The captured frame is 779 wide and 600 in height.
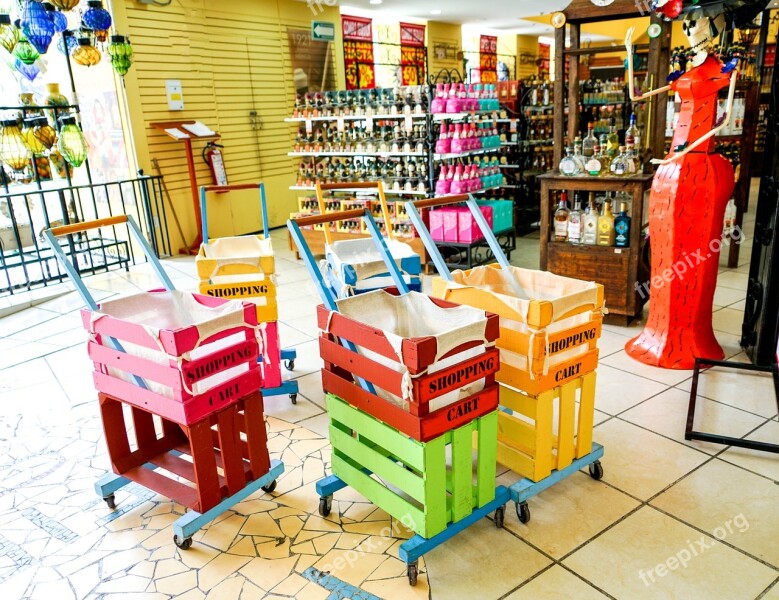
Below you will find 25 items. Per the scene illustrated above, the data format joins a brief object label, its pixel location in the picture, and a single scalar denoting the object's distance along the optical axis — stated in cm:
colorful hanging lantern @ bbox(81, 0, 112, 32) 517
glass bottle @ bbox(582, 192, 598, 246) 454
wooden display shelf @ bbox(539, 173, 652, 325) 427
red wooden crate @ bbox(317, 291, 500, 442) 201
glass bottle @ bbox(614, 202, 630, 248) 438
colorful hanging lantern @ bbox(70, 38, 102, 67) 528
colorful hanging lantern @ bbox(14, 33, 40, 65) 507
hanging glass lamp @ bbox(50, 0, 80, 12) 480
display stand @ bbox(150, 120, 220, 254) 724
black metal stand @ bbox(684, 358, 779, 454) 283
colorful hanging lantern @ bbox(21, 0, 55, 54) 461
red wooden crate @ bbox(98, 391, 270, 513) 235
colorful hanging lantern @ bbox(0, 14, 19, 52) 484
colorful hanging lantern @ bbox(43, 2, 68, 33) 468
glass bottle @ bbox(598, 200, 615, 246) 445
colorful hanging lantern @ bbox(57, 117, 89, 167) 543
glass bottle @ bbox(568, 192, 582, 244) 462
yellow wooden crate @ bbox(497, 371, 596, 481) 241
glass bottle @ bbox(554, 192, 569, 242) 473
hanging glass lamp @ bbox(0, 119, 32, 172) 524
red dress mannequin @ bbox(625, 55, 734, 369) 355
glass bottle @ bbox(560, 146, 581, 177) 451
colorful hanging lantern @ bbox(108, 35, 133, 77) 582
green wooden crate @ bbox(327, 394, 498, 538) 210
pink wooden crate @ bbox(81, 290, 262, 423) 220
